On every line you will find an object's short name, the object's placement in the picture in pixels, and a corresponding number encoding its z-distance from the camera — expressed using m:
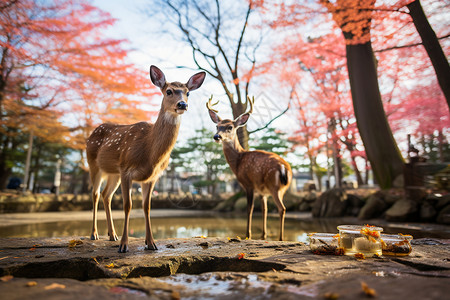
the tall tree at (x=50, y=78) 6.87
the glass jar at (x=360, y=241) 2.32
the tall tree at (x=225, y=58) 9.80
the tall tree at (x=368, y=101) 7.11
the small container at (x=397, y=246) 2.35
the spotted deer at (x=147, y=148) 2.89
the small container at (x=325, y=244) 2.45
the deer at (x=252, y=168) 4.18
